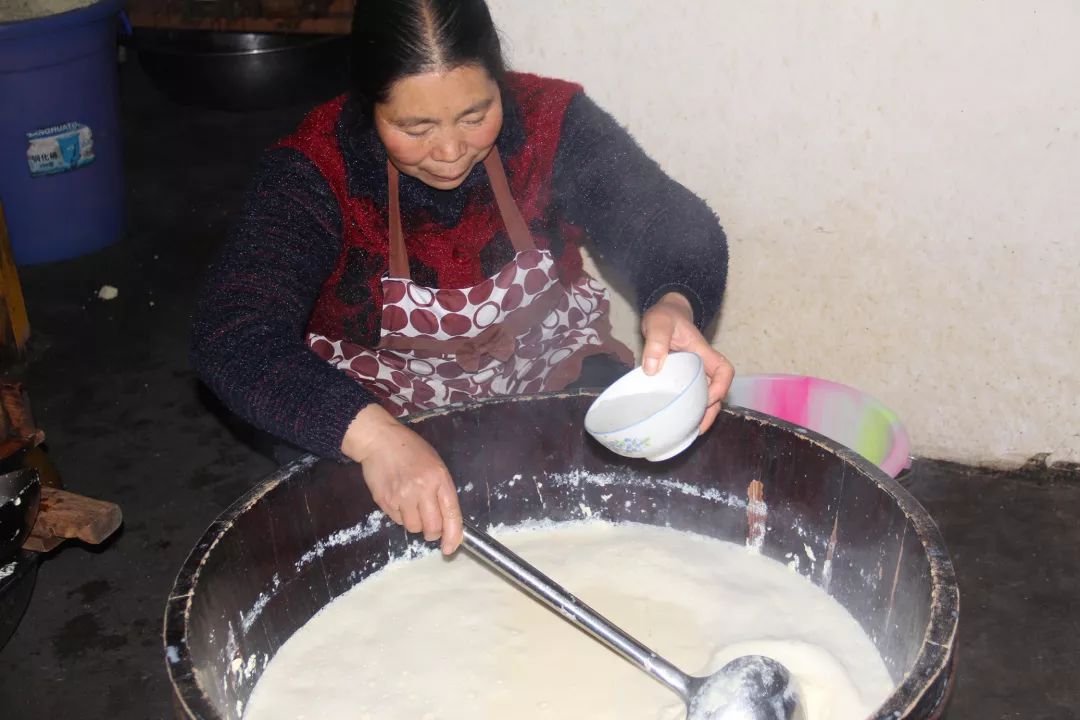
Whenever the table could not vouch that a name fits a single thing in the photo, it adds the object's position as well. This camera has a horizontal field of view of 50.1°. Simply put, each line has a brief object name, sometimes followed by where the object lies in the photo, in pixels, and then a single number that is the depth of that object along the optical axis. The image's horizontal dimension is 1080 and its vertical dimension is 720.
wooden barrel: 1.52
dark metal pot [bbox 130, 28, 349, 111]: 5.28
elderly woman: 1.74
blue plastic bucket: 3.96
